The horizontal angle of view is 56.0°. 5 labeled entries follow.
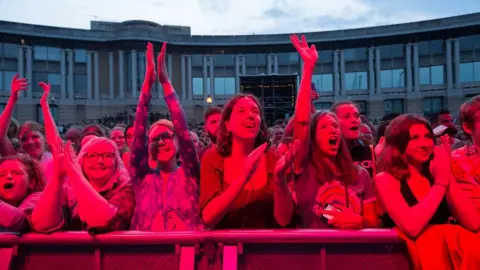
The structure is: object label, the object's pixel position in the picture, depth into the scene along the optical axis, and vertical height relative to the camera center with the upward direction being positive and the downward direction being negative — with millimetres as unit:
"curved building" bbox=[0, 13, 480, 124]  45375 +7789
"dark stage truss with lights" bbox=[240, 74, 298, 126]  21844 +2342
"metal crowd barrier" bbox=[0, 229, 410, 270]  2484 -637
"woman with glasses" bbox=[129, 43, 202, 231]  3338 -250
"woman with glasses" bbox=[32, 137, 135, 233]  2625 -356
